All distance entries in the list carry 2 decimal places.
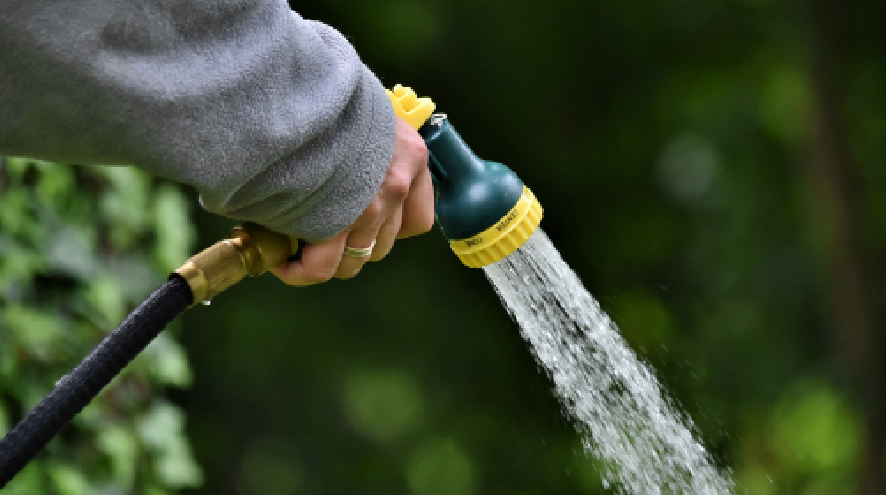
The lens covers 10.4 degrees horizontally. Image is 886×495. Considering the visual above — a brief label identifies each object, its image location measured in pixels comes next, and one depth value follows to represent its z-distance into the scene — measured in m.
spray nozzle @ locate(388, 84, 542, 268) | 2.75
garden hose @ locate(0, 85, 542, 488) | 2.60
